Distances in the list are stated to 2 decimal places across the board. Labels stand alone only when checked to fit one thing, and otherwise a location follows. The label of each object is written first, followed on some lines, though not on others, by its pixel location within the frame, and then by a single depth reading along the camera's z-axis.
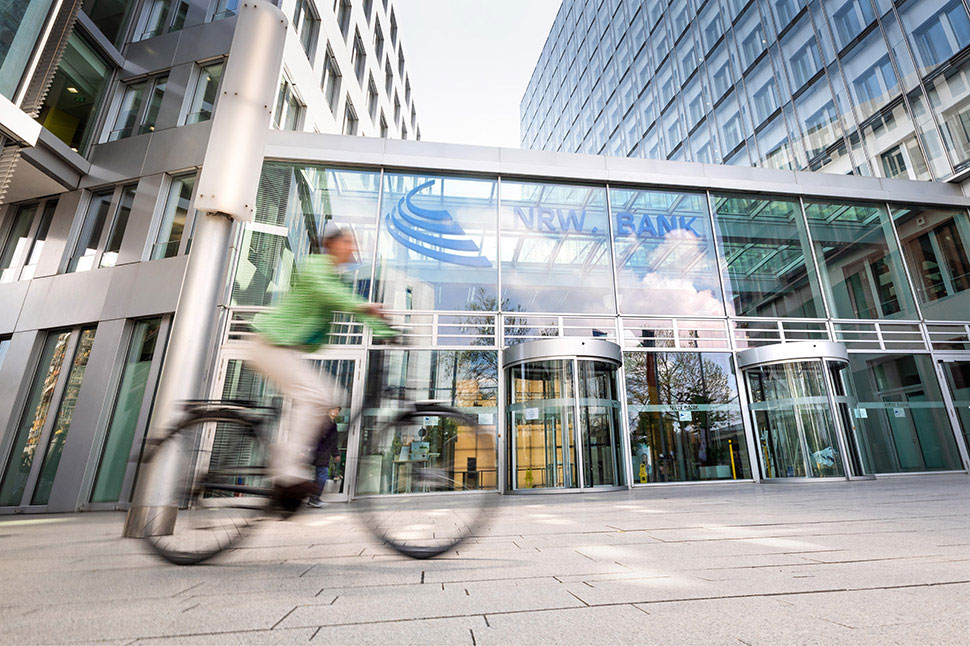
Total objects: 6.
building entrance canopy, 8.45
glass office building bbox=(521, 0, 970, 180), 12.17
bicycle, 2.70
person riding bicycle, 2.89
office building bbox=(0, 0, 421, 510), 7.91
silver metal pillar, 3.50
